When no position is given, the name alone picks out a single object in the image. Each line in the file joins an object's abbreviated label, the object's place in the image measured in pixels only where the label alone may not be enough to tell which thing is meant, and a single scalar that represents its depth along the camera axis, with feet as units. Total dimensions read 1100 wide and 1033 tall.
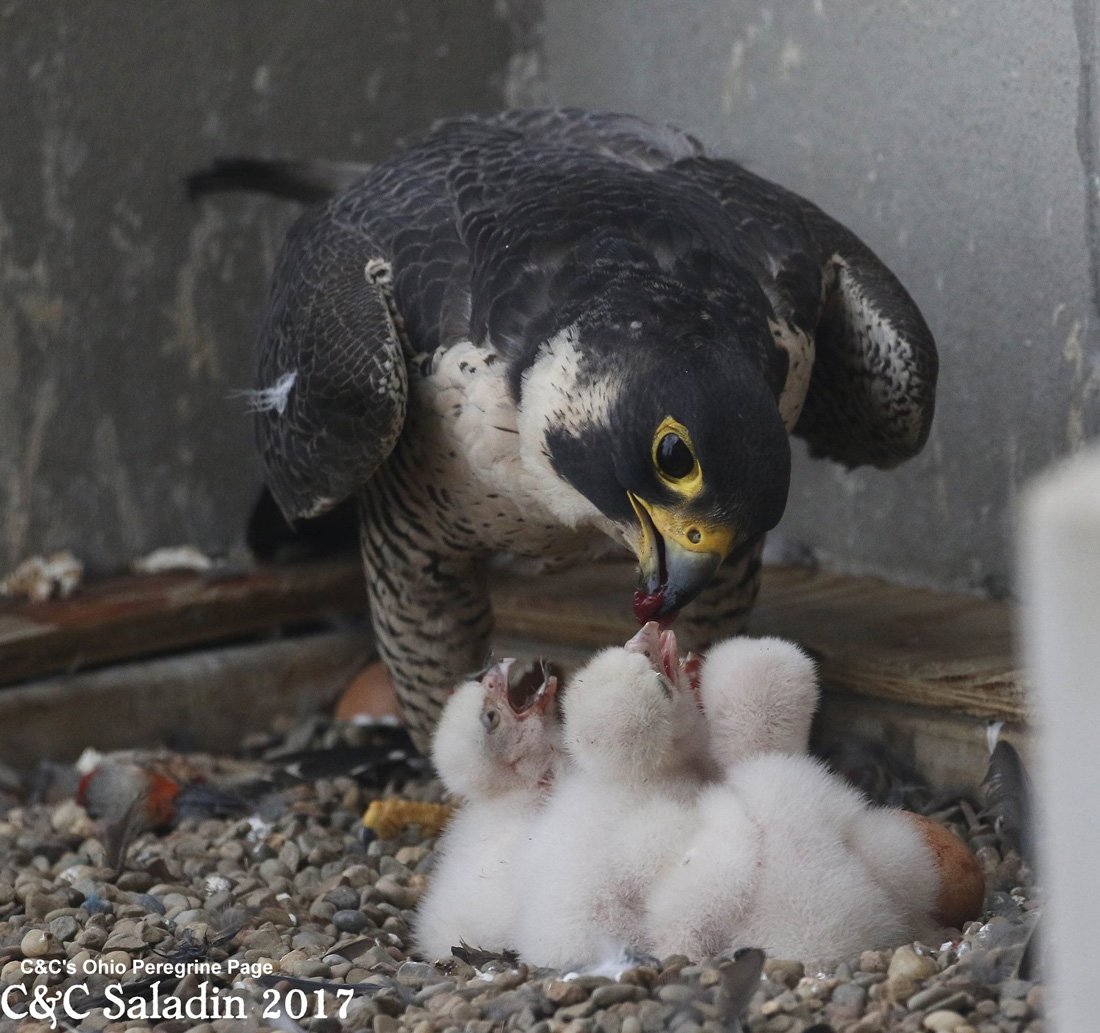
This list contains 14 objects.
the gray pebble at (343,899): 19.39
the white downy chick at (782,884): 15.23
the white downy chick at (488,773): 17.54
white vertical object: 7.75
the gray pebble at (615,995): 14.30
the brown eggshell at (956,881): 16.95
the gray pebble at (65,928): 18.22
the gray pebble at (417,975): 16.17
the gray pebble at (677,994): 13.97
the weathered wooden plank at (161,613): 26.73
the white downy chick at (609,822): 15.66
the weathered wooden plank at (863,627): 21.54
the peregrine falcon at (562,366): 16.97
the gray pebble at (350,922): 18.69
